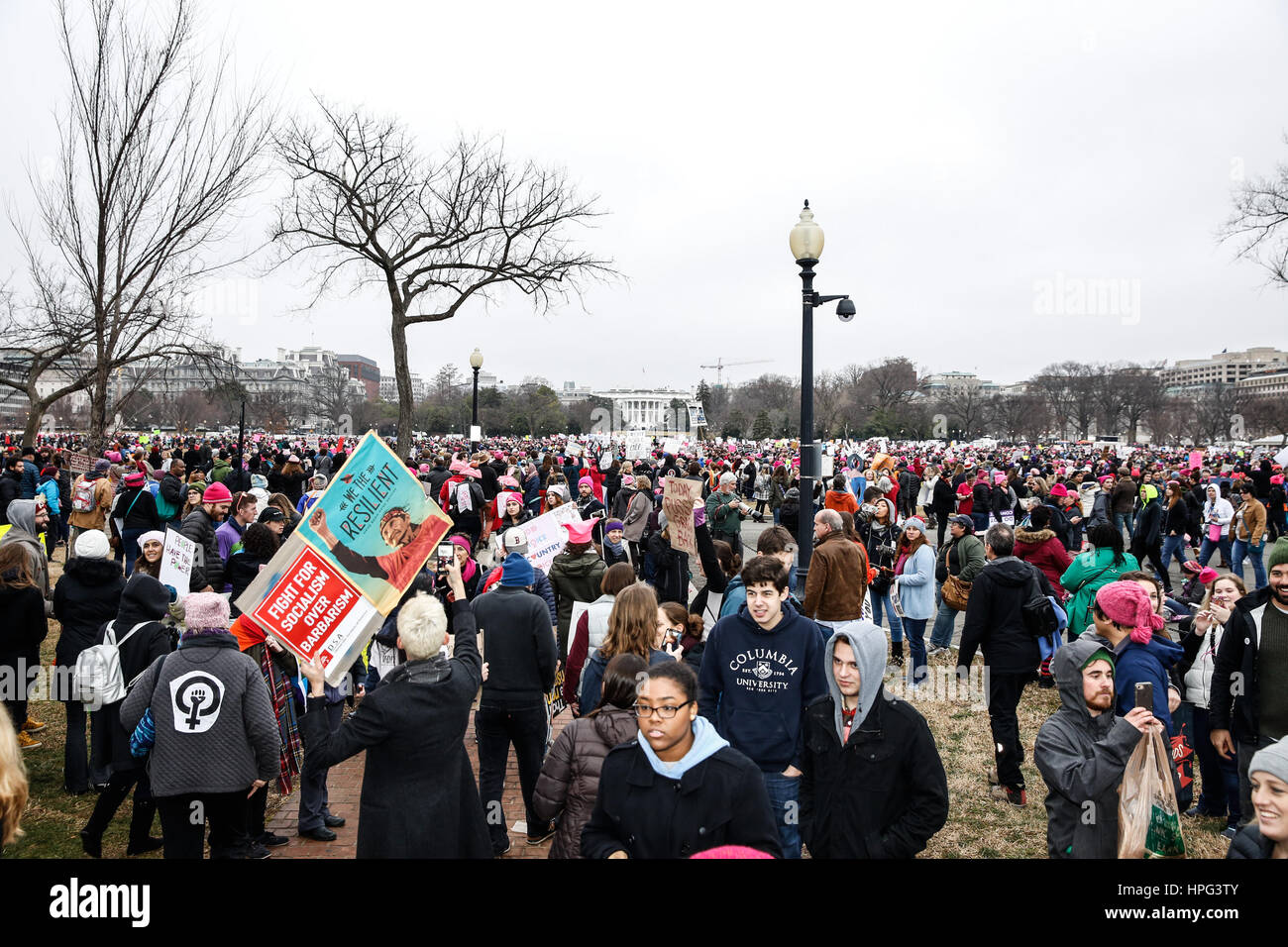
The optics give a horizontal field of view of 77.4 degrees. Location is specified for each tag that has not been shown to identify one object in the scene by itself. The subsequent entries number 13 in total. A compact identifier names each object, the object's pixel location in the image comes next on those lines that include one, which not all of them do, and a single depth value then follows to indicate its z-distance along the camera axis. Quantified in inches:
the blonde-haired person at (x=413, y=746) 139.5
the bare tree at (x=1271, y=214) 749.9
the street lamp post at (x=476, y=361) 935.0
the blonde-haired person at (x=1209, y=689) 219.8
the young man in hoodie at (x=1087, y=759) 130.5
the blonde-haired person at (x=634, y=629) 183.3
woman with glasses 116.0
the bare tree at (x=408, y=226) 859.4
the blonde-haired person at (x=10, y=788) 92.0
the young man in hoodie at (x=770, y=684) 168.6
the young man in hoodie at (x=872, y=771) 131.0
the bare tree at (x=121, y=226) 558.9
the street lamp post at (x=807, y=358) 385.7
